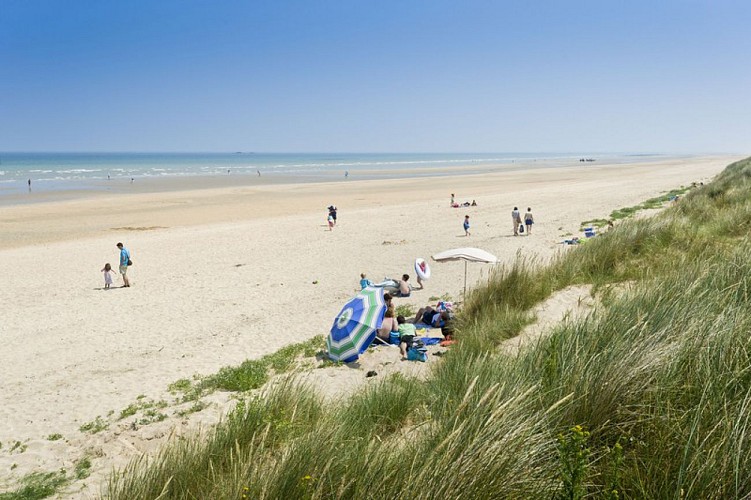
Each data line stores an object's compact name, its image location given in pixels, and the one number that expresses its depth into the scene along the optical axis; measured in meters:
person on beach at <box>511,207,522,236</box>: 21.22
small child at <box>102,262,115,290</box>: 15.18
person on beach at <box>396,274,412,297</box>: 13.47
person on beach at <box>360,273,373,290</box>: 13.41
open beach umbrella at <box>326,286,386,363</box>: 8.70
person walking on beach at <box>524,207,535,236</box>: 21.44
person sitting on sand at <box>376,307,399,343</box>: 9.73
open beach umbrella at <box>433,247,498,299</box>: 11.66
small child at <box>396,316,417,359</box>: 9.02
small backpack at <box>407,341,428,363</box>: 8.64
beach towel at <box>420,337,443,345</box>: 9.53
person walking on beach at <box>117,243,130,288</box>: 15.45
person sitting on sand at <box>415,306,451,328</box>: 10.29
